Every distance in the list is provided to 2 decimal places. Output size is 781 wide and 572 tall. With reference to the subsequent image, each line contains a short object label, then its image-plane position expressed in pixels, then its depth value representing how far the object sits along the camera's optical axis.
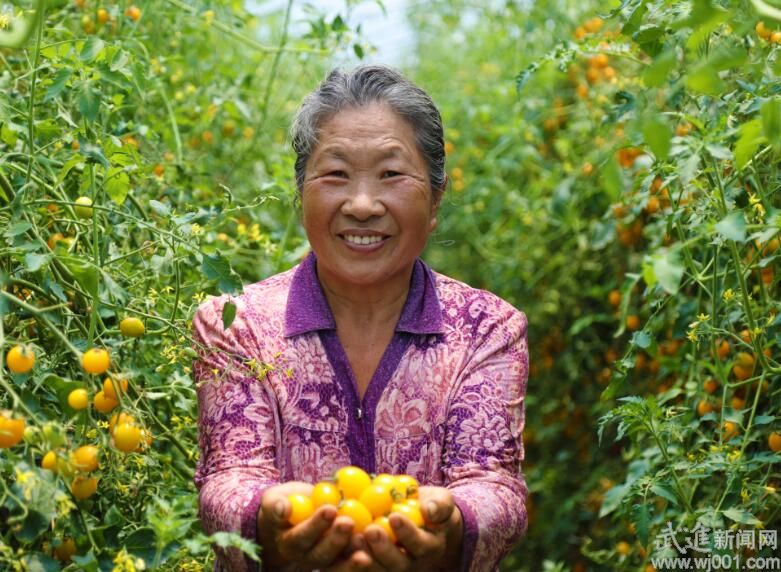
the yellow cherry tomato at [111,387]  1.53
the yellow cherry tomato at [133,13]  2.51
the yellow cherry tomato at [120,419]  1.50
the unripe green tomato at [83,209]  1.81
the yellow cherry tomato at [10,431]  1.38
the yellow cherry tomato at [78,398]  1.48
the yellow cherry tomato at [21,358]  1.45
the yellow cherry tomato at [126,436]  1.48
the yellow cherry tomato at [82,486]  1.55
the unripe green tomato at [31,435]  1.40
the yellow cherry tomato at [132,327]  1.71
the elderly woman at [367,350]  1.82
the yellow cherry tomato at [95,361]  1.46
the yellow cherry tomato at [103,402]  1.53
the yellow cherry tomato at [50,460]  1.42
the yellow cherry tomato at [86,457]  1.47
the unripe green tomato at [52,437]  1.37
